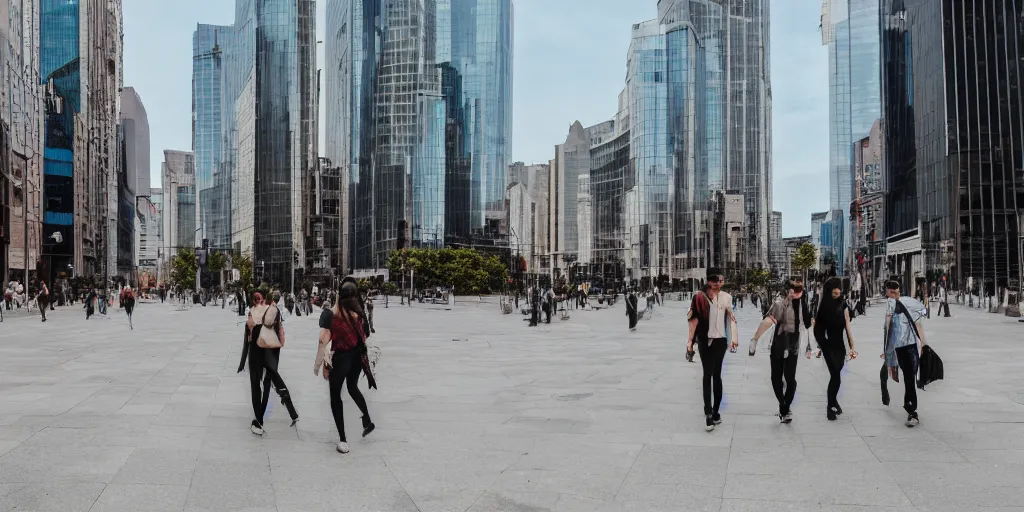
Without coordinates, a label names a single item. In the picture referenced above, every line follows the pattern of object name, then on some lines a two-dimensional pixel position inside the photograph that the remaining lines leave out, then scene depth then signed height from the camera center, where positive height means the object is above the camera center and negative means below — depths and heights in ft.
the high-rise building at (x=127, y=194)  505.25 +49.65
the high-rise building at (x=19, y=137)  202.69 +34.91
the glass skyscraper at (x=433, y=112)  472.85 +87.30
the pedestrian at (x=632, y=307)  106.22 -3.93
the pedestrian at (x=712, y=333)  30.73 -2.05
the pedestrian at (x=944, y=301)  129.59 -4.36
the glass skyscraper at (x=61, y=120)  284.20 +50.39
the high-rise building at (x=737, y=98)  572.10 +117.50
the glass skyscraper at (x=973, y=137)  272.51 +42.18
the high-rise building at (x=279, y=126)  520.42 +88.23
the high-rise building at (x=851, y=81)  547.49 +120.25
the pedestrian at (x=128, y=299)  106.93 -2.75
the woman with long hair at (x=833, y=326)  32.09 -1.92
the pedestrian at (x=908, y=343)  31.53 -2.53
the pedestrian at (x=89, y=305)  128.16 -3.96
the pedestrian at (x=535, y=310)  118.11 -4.71
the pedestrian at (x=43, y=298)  118.21 -2.76
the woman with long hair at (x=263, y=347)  30.81 -2.45
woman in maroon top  27.71 -2.17
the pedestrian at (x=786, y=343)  31.99 -2.51
